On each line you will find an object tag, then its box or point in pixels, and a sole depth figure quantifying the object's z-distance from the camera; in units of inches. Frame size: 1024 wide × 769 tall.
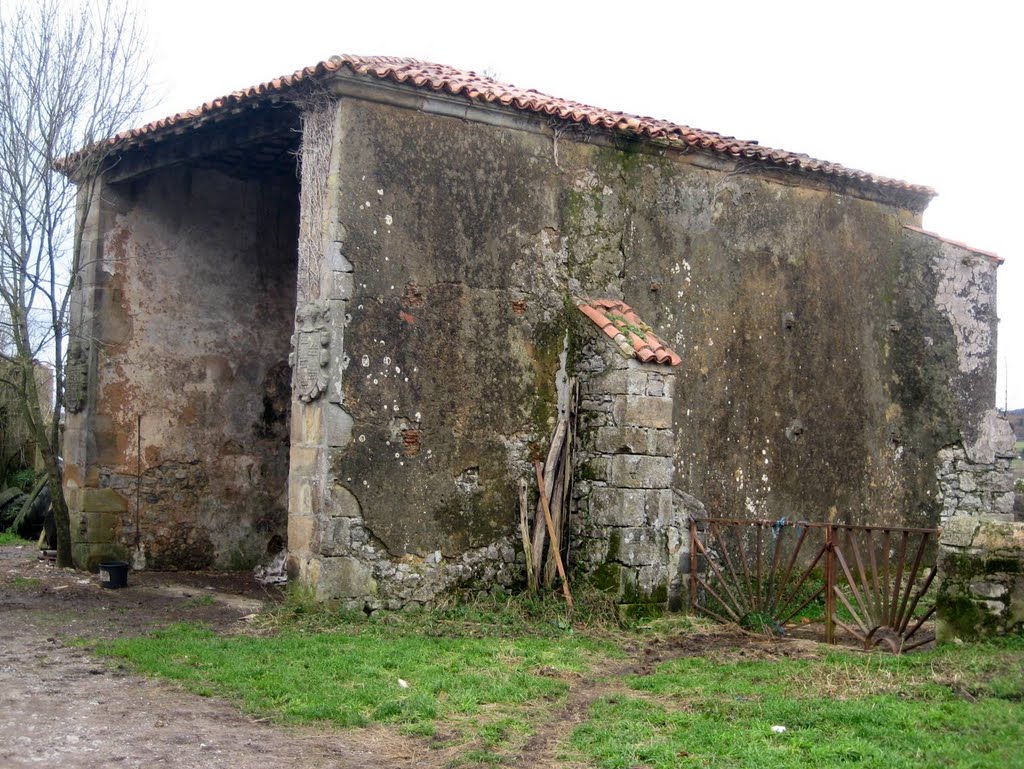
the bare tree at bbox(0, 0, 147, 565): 512.7
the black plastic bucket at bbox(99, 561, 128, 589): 468.8
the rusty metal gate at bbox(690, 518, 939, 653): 368.2
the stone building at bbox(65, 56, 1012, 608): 399.9
